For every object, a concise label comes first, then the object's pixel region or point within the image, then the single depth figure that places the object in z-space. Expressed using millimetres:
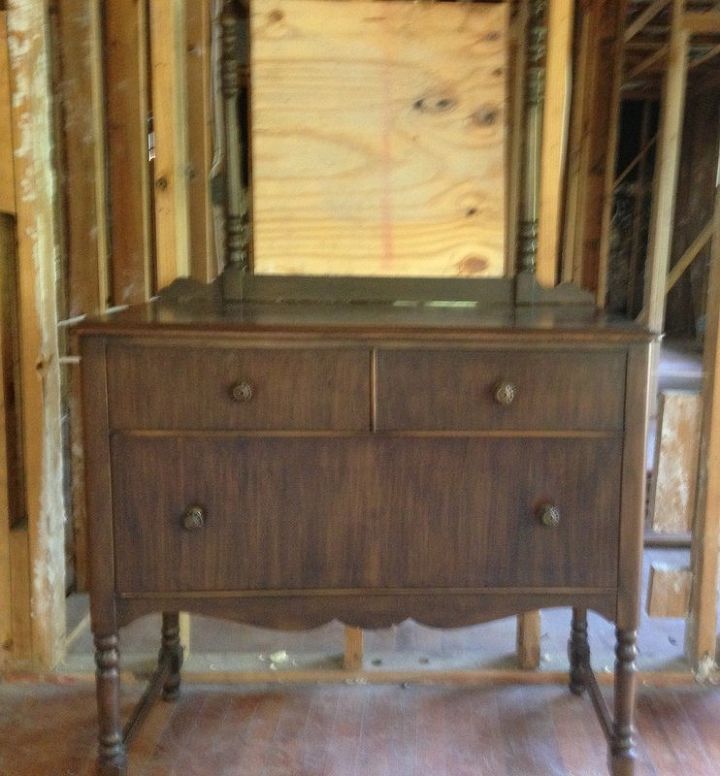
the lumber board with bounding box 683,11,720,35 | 2646
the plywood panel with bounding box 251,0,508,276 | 1800
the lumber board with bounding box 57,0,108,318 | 2105
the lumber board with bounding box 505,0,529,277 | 1873
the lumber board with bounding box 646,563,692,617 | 2096
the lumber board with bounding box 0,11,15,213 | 1903
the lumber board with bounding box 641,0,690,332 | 3061
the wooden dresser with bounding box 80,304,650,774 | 1443
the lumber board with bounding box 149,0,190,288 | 1845
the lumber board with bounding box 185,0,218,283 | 1927
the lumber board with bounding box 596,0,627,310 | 2547
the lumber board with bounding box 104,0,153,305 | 2127
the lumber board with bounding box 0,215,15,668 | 2006
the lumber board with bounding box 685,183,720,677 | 2008
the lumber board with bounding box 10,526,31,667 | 2053
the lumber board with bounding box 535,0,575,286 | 1794
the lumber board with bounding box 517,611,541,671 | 2100
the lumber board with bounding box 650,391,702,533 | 2057
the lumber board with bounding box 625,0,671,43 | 4055
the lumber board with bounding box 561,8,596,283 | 2373
